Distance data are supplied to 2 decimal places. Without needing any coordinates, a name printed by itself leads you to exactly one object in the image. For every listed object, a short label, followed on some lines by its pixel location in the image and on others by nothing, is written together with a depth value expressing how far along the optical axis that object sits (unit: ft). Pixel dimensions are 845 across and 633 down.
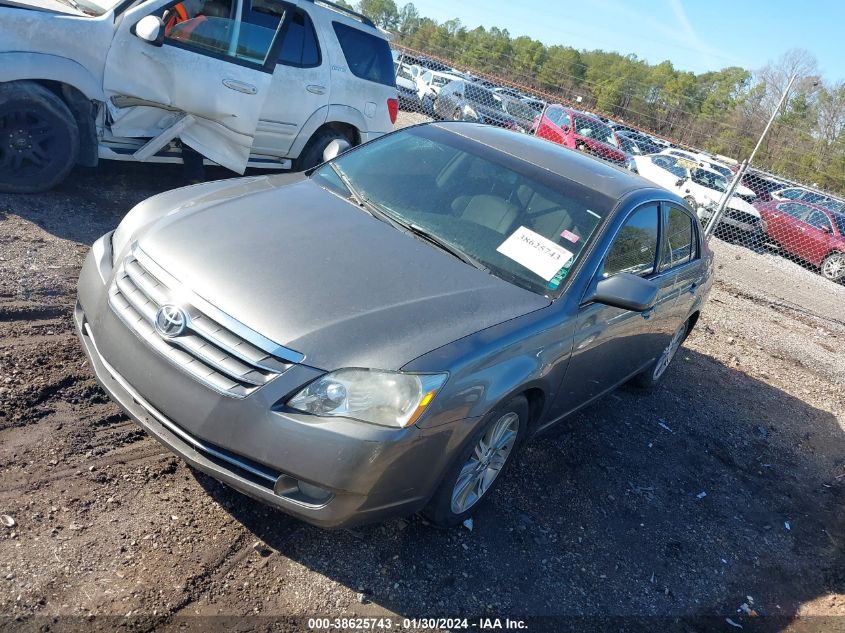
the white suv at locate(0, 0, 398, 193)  17.76
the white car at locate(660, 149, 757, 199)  58.90
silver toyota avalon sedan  8.66
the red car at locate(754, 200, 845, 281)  50.29
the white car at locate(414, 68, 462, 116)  67.36
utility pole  36.78
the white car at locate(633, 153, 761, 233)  51.83
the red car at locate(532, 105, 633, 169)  58.08
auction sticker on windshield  11.90
